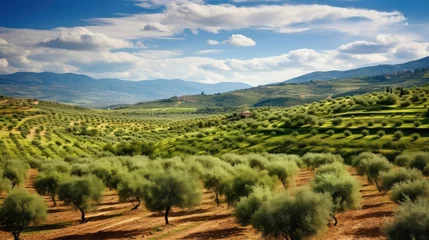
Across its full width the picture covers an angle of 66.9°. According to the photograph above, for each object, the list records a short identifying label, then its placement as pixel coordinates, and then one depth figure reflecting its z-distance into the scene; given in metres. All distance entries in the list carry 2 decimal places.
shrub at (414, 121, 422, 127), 103.12
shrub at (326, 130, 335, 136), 117.20
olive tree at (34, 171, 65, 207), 61.84
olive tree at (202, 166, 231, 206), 52.38
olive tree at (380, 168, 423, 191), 41.53
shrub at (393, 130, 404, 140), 98.25
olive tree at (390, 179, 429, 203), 34.81
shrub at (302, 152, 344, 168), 77.72
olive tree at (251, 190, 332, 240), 27.78
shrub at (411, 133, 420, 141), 94.17
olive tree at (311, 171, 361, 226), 37.09
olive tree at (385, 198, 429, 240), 21.08
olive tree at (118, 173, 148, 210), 54.69
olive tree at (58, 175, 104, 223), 49.75
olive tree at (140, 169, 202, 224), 44.53
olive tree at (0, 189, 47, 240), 41.44
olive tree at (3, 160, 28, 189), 72.69
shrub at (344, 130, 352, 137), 112.06
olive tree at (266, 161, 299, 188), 56.66
